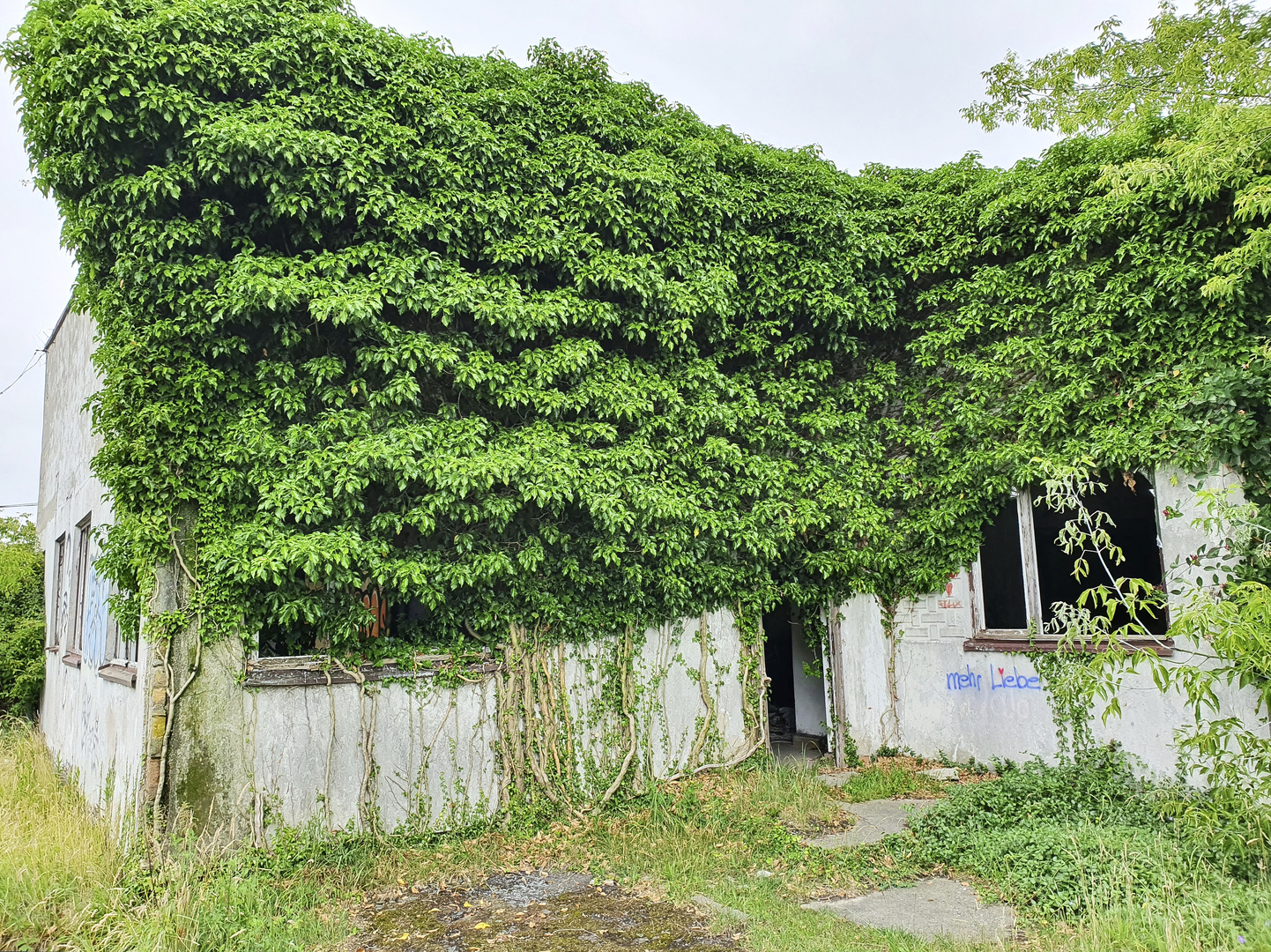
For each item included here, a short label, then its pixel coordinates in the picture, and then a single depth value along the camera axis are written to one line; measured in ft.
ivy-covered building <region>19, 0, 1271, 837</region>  21.72
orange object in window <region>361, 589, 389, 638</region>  24.62
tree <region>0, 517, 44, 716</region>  40.32
